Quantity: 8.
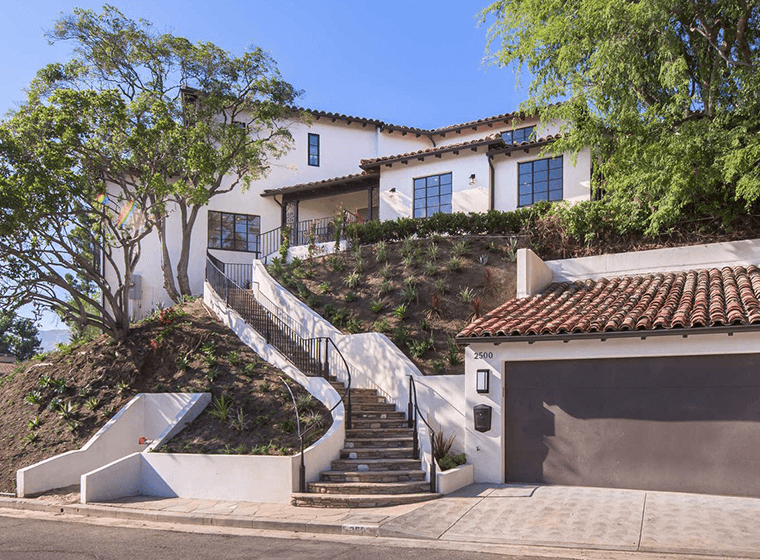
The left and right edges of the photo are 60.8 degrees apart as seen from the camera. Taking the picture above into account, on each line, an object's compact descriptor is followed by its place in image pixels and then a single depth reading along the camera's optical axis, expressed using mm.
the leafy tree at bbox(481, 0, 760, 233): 14703
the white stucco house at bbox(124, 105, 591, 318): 23062
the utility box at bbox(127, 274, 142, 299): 26078
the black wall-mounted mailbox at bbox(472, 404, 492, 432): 12773
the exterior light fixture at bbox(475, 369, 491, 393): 12992
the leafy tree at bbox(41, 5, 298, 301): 18484
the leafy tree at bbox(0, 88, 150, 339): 16156
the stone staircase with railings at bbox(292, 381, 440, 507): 11547
